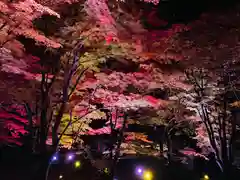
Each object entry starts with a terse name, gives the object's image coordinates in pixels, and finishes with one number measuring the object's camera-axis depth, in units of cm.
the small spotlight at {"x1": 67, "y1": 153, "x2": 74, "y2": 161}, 1464
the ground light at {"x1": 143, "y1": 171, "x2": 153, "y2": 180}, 1334
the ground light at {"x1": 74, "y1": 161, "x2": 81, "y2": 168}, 1416
